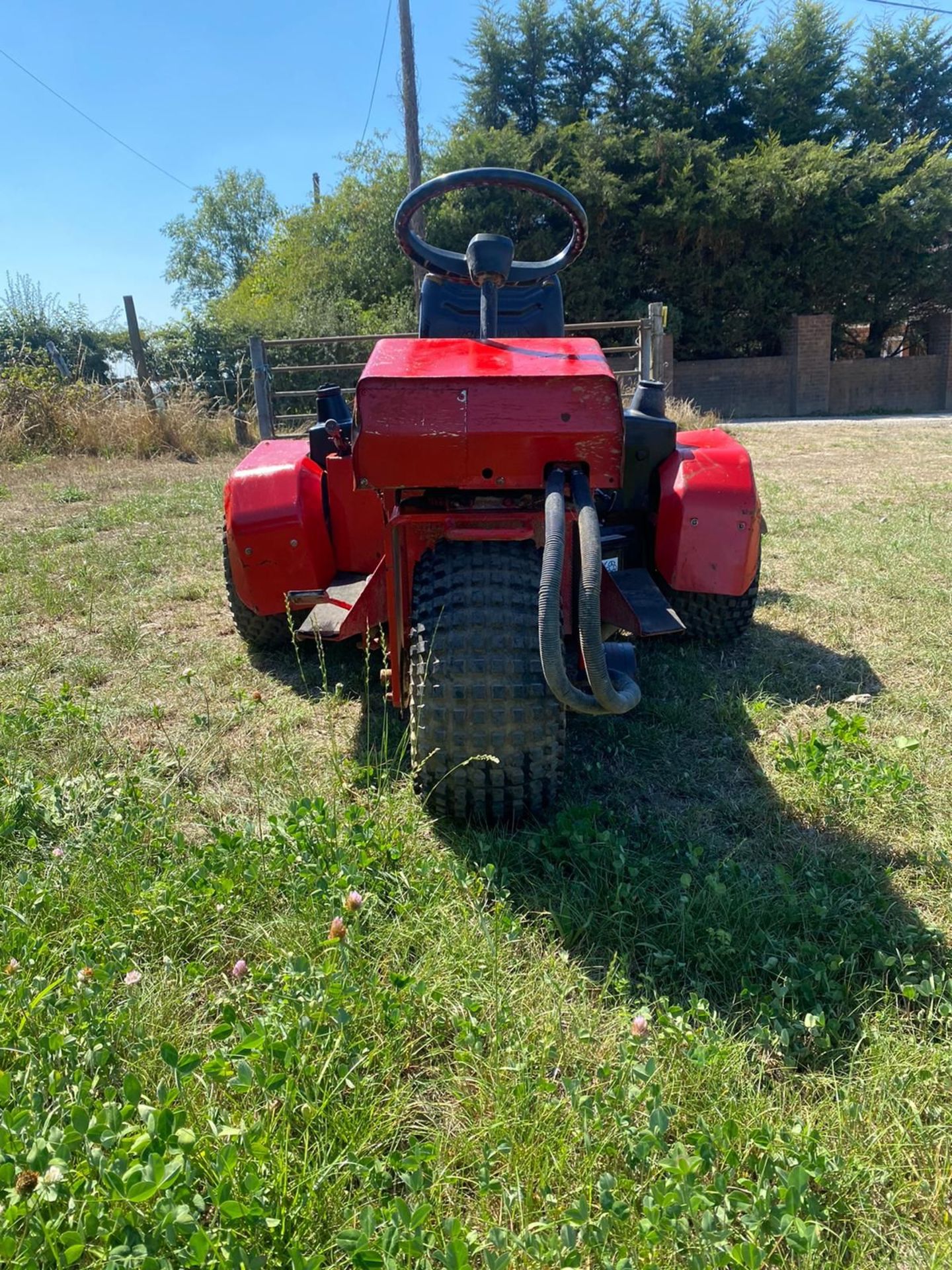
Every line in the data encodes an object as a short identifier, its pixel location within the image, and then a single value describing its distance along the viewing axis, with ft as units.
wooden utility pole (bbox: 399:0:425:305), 43.14
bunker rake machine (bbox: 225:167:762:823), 6.23
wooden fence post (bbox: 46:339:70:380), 44.52
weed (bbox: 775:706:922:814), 7.74
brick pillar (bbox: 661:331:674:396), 52.60
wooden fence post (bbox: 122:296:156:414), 44.42
